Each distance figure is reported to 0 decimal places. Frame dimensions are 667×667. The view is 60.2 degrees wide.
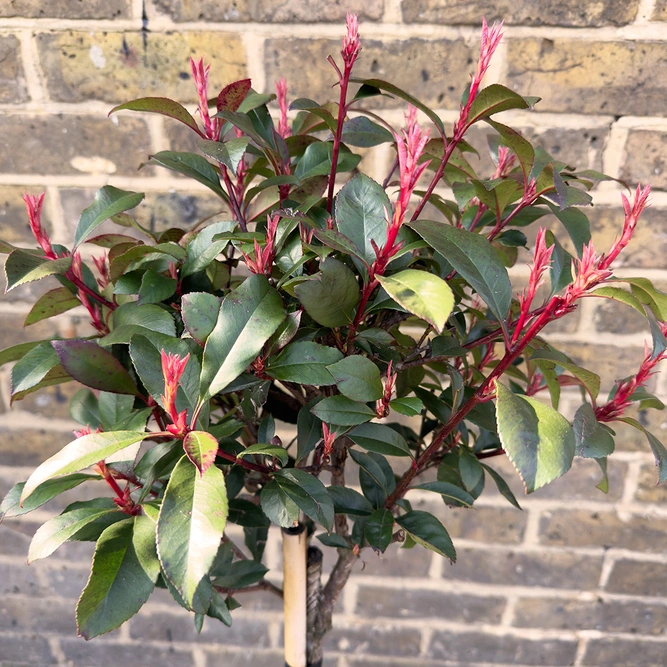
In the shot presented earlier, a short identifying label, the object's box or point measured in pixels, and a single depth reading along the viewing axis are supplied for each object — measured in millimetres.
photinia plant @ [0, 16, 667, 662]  413
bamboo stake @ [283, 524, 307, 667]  672
